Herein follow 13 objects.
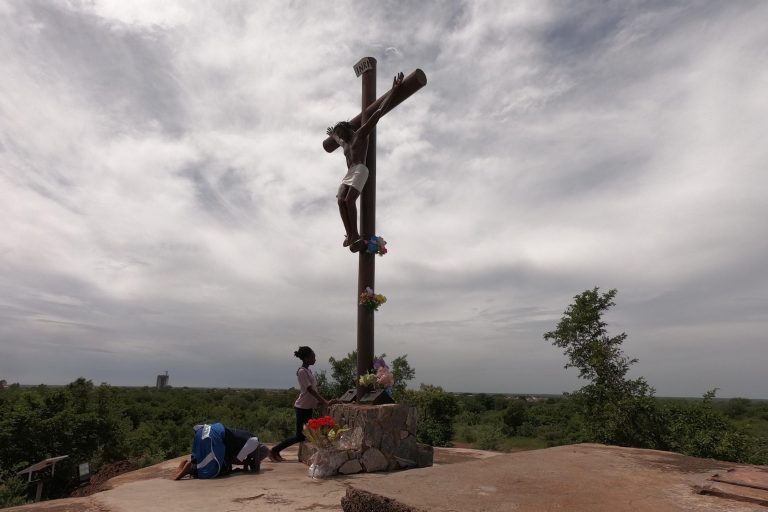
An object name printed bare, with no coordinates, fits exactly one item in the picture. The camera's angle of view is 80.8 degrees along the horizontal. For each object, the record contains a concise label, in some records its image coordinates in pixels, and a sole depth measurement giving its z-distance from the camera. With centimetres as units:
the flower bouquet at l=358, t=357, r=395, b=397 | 546
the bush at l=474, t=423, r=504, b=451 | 1341
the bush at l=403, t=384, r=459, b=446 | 1180
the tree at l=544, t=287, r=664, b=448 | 943
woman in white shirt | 585
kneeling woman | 470
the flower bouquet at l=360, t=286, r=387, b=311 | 591
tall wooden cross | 590
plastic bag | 489
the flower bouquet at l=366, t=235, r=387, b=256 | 614
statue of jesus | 621
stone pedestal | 482
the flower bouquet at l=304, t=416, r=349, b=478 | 454
